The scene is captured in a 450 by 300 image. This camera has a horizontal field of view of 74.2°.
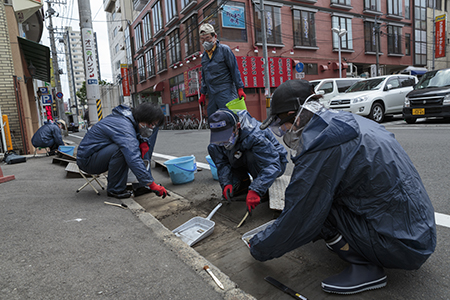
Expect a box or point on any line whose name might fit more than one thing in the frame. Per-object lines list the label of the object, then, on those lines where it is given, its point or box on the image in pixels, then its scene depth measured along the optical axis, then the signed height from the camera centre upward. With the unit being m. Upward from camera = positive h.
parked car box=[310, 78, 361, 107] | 12.53 +0.81
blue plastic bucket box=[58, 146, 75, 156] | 8.17 -0.66
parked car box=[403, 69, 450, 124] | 8.23 -0.01
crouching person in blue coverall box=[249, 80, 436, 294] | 1.47 -0.51
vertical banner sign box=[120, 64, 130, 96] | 34.62 +4.76
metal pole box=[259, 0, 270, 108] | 15.96 +2.78
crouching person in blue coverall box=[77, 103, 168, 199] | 3.51 -0.23
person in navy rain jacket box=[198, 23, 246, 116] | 4.67 +0.63
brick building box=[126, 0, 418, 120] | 19.81 +5.39
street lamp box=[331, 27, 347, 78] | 21.10 +5.13
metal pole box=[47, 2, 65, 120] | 23.80 +4.03
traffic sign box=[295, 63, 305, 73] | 17.50 +2.36
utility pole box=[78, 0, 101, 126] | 7.30 +1.66
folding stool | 3.94 -0.88
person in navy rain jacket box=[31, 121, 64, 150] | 8.40 -0.27
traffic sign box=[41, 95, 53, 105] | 16.28 +1.49
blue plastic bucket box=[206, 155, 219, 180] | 4.30 -0.80
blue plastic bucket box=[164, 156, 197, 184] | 4.35 -0.79
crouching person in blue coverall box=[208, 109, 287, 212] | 2.67 -0.44
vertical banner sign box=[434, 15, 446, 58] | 27.53 +5.71
